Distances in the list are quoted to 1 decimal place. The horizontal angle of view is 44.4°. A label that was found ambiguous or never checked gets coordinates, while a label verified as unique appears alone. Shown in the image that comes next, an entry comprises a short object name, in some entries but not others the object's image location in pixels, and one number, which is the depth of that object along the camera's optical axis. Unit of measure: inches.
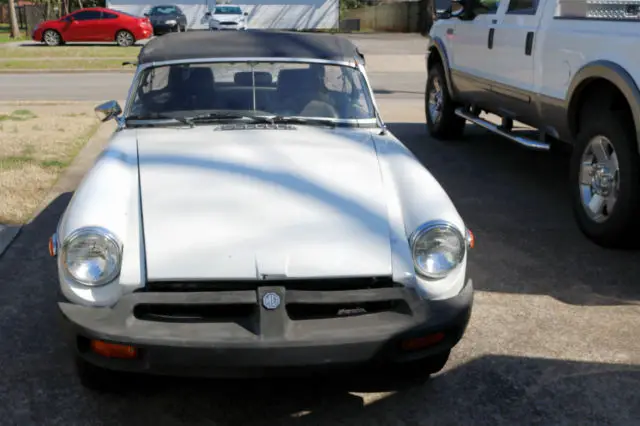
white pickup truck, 209.5
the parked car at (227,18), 1364.4
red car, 1179.3
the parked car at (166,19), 1359.5
